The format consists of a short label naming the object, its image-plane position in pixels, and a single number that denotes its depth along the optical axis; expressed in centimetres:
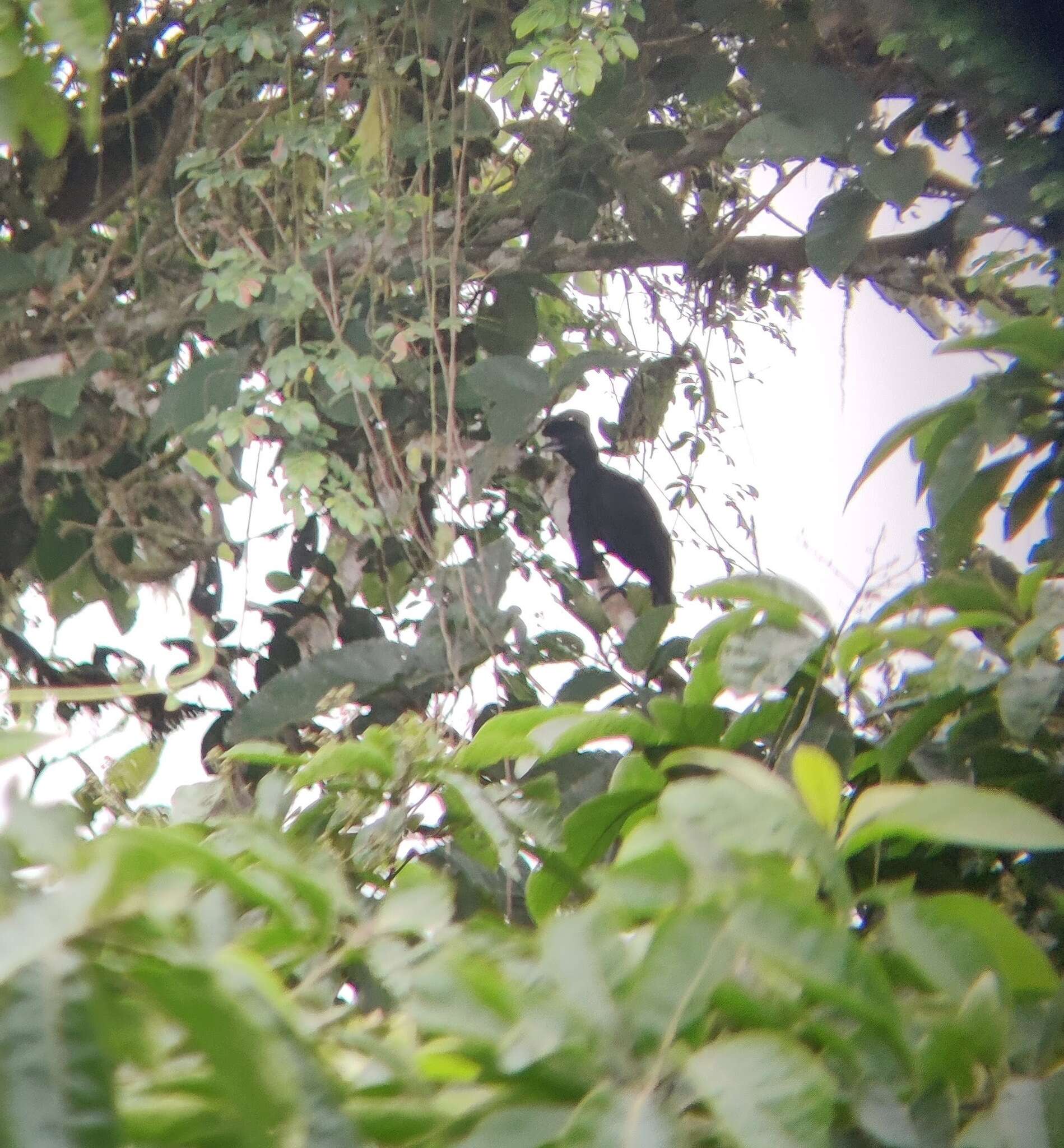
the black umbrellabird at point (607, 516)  2399
